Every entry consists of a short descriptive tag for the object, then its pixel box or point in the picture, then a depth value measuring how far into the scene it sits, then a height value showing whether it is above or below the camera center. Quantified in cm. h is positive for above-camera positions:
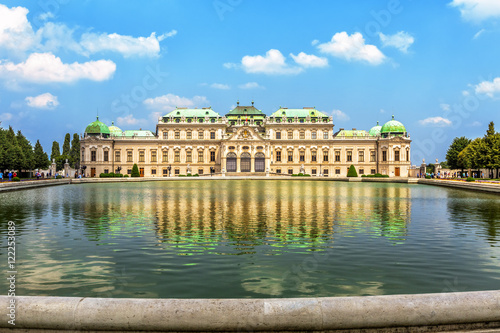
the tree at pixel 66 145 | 13766 +964
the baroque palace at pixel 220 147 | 11400 +684
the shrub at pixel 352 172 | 9088 -41
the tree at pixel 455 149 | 12144 +594
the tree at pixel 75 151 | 13425 +761
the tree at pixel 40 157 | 10976 +454
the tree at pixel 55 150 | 13714 +810
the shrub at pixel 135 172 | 9836 +19
